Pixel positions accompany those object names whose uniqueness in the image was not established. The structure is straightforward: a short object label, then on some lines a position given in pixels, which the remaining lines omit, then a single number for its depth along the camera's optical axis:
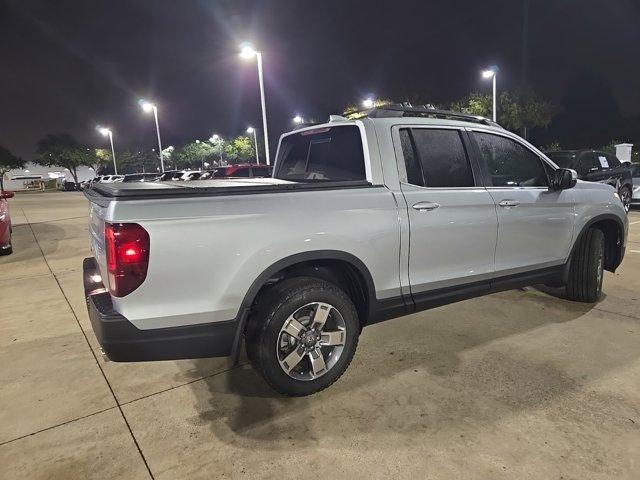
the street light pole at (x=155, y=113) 27.69
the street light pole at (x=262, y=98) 15.05
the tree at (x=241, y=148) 51.62
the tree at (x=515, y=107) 29.66
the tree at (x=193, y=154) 60.25
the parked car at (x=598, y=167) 10.66
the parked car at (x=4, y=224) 7.81
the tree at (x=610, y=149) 24.60
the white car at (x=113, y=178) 33.44
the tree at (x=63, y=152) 57.66
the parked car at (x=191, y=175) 23.23
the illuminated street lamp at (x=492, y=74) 20.59
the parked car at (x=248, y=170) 16.58
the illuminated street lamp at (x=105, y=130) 43.43
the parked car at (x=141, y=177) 29.27
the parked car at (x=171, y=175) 25.28
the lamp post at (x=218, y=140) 53.76
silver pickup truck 2.46
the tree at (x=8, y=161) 56.22
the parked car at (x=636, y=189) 12.20
